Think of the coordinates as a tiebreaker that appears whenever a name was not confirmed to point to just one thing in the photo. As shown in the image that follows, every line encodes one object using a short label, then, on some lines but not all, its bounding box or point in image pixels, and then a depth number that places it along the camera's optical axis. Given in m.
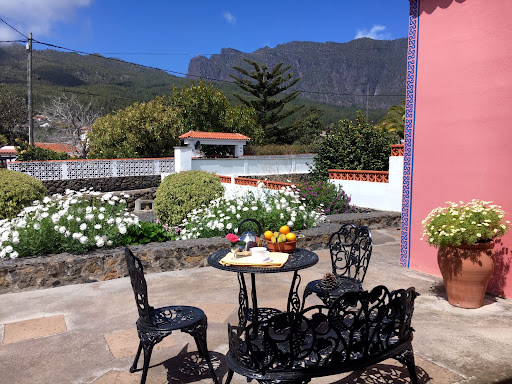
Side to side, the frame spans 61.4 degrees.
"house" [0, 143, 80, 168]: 34.17
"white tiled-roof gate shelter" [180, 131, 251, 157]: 21.38
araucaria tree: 33.59
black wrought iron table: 3.31
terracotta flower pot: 4.25
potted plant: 4.18
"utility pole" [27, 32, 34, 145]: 20.62
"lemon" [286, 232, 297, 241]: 3.77
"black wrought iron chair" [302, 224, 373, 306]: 3.69
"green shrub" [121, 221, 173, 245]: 6.42
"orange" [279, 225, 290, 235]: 3.83
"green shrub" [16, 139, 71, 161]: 16.78
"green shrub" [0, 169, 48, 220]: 8.31
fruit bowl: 3.79
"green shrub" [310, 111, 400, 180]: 12.61
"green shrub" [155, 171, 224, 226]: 9.09
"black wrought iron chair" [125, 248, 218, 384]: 2.79
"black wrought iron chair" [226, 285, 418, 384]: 2.19
